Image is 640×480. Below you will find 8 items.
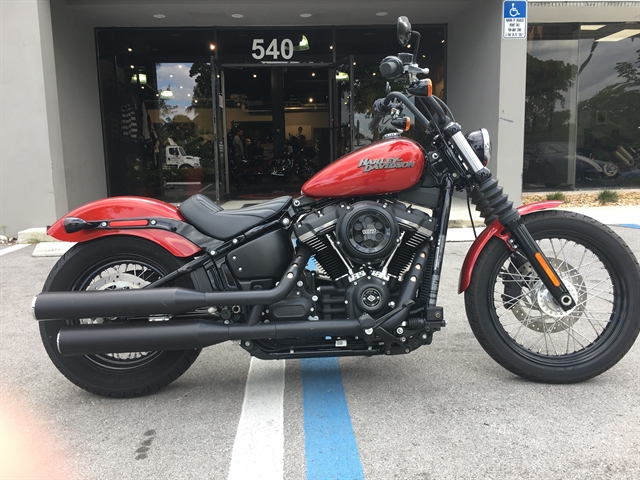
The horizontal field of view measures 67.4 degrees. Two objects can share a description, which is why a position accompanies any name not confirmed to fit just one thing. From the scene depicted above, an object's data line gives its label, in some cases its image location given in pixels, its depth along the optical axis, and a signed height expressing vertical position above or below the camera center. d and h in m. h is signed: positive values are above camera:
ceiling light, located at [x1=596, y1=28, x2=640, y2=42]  11.95 +3.11
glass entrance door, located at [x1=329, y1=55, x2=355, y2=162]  11.51 +1.50
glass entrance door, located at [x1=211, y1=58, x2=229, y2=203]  10.86 +0.71
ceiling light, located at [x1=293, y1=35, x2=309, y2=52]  11.48 +2.86
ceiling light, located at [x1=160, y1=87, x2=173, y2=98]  12.29 +1.93
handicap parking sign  8.76 +2.59
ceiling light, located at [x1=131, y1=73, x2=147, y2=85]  12.12 +2.29
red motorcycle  2.56 -0.59
